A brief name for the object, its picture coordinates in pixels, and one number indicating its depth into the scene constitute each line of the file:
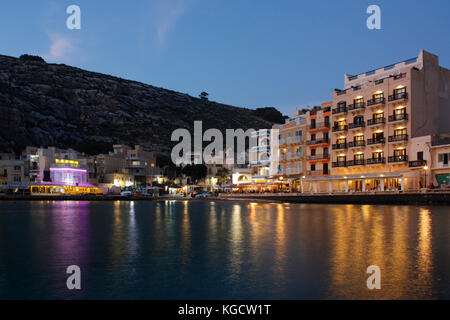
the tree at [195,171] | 113.86
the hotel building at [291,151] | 77.88
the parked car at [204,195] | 92.96
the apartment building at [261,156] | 88.25
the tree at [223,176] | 113.44
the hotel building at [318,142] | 73.75
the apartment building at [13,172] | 88.44
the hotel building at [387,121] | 60.50
